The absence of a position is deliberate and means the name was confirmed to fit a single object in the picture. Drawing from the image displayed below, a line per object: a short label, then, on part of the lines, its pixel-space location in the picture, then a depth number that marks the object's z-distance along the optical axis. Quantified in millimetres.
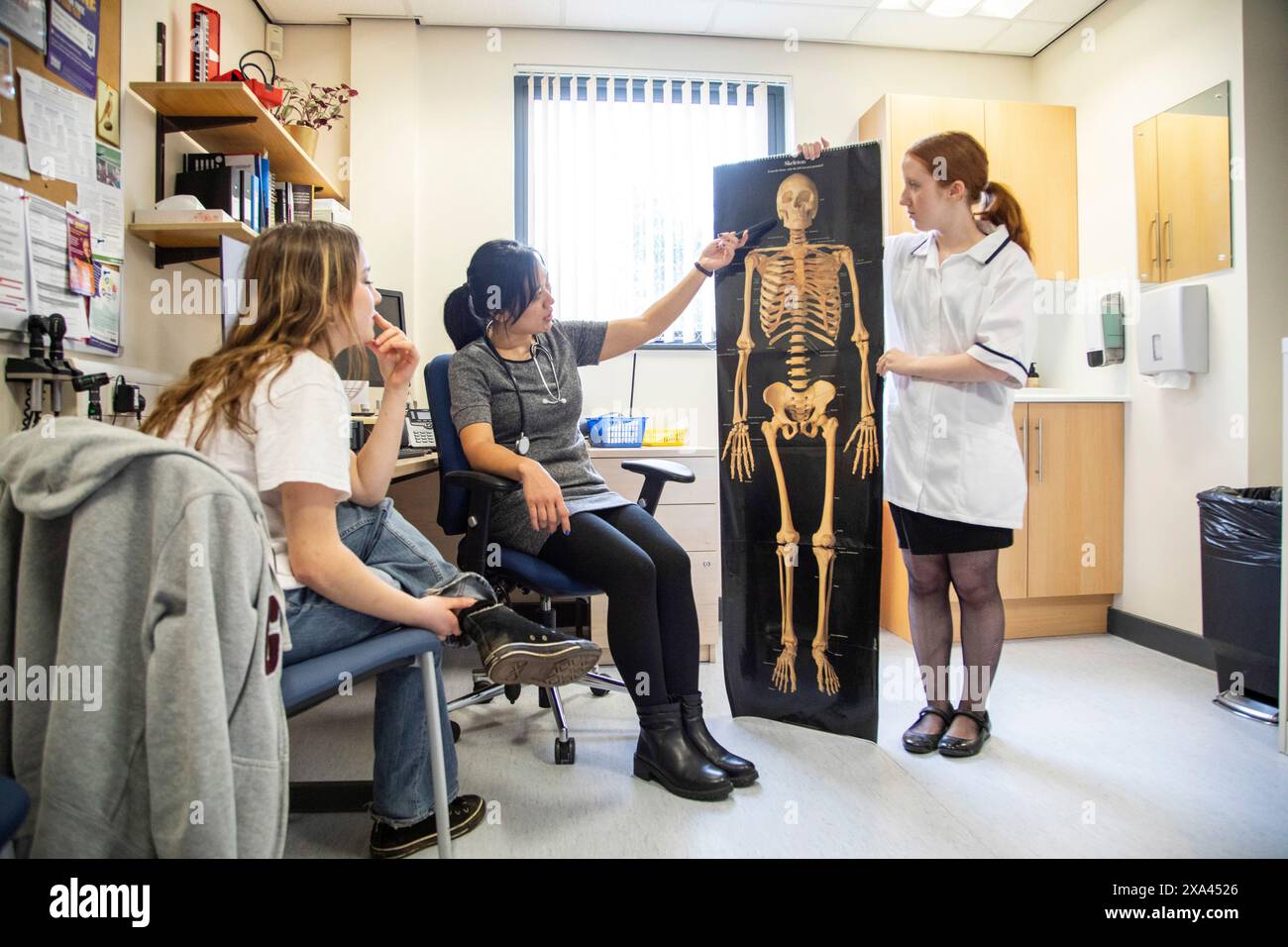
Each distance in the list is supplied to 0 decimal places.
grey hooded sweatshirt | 818
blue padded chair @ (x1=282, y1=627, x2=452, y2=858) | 1022
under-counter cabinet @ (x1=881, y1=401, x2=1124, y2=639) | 3086
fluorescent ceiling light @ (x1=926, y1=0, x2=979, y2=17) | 3256
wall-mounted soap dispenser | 3141
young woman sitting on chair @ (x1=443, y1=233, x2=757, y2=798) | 1769
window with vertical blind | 3473
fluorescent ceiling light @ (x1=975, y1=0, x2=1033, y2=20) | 3254
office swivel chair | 1831
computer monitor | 3004
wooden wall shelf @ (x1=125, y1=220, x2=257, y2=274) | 2145
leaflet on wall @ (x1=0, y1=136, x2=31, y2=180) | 1598
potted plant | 3115
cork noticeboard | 1627
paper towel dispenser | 2768
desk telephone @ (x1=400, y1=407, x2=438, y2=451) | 2645
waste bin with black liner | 2262
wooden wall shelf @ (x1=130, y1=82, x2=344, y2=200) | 2166
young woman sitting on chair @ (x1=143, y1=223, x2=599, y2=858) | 1115
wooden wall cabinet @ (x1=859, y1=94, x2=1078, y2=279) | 3293
